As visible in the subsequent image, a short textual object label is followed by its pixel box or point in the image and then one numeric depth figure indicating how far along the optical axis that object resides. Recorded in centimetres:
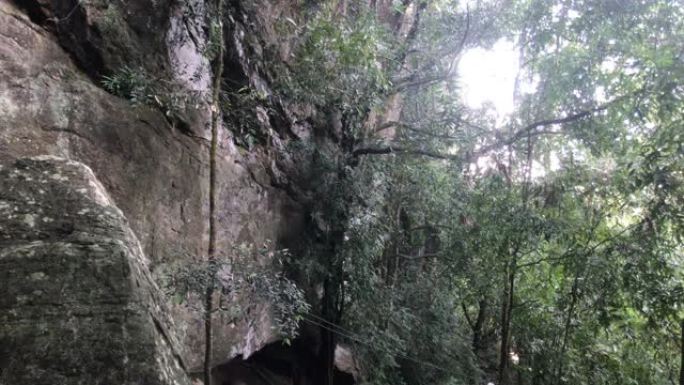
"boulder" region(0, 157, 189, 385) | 172
